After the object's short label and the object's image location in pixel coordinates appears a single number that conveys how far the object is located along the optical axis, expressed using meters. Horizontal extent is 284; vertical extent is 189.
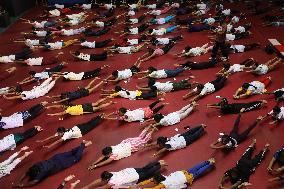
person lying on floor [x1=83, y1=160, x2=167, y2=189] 4.88
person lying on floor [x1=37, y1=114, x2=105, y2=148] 5.92
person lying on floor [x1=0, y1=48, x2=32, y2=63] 9.16
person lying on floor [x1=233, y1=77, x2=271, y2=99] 7.05
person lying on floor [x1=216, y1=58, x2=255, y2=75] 8.03
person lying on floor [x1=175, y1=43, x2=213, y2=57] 8.99
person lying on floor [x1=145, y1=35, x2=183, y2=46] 9.90
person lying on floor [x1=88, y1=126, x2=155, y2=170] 5.44
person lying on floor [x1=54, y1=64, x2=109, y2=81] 8.13
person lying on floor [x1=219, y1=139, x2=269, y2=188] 4.87
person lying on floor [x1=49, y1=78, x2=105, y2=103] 7.16
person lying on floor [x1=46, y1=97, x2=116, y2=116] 6.75
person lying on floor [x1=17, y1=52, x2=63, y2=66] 9.01
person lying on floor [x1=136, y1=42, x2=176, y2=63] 9.08
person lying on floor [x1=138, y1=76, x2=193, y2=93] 7.32
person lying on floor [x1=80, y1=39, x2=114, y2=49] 9.97
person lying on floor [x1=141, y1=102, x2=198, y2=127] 6.25
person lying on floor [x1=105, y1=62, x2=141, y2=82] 7.95
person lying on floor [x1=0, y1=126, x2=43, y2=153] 5.86
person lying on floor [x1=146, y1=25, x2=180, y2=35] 10.57
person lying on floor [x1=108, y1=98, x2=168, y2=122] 6.43
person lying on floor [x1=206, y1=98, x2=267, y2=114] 6.54
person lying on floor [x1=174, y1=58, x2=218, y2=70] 8.38
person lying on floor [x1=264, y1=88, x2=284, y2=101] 6.82
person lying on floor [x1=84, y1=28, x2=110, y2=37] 11.01
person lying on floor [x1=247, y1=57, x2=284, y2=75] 7.94
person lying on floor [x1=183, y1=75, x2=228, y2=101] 7.14
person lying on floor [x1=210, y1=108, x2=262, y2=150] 5.59
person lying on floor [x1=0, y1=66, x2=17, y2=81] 8.53
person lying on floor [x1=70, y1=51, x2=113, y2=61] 9.12
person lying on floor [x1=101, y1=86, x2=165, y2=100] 7.20
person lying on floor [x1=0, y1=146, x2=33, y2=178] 5.31
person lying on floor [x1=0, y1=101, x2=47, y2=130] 6.44
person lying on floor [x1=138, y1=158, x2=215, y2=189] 4.82
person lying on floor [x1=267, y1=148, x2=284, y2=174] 5.05
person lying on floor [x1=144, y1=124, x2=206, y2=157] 5.61
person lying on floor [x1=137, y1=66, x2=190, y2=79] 7.95
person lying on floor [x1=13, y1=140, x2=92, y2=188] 5.08
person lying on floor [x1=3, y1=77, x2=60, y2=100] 7.31
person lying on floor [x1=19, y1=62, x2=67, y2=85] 8.02
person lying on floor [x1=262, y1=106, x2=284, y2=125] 6.14
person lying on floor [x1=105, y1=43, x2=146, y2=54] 9.55
